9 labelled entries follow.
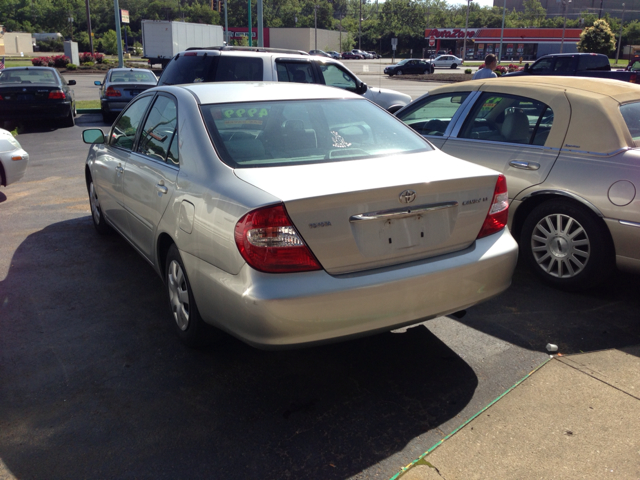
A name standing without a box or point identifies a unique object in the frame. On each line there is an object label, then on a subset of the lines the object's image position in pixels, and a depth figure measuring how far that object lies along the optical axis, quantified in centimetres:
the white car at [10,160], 738
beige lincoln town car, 432
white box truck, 4275
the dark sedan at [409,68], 4842
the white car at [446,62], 6462
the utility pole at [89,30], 4972
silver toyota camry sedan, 286
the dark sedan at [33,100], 1407
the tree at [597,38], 5134
